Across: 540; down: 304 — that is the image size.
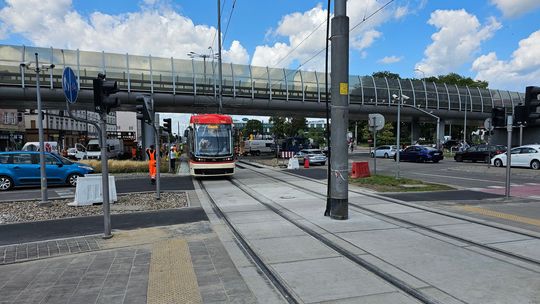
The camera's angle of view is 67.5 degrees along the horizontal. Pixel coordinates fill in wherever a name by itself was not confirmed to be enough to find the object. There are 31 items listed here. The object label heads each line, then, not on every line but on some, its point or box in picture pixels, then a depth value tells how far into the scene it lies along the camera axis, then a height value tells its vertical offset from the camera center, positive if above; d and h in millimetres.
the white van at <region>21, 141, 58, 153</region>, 40328 -397
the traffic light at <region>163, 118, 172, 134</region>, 19448 +841
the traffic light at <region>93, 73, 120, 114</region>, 7816 +917
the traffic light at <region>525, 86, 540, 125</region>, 11183 +1049
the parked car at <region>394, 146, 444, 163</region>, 35594 -1167
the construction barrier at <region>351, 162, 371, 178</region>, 19844 -1428
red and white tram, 19969 -176
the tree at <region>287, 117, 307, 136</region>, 107362 +4103
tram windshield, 20297 +81
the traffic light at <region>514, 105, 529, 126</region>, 12414 +805
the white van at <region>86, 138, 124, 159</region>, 41594 -771
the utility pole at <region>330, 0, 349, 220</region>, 9164 +719
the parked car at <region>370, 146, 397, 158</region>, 45584 -1185
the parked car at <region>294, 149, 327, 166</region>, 33938 -1248
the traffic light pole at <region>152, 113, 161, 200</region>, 13559 -396
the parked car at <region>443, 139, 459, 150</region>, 73269 -594
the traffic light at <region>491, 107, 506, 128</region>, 14380 +890
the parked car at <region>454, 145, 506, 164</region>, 33006 -1044
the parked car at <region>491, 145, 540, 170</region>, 25188 -1028
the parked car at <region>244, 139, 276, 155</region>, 62156 -854
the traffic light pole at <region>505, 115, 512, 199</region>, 13125 -380
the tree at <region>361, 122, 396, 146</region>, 79688 +992
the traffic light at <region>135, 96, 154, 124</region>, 13727 +1152
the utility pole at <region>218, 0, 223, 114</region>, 33162 +7006
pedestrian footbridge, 32969 +5352
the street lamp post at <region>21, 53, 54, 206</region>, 12461 -586
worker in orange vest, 19283 -1163
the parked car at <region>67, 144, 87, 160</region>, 44344 -1161
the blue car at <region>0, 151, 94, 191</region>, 17625 -1242
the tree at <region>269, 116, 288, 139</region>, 106419 +4055
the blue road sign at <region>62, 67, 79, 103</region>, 7924 +1142
